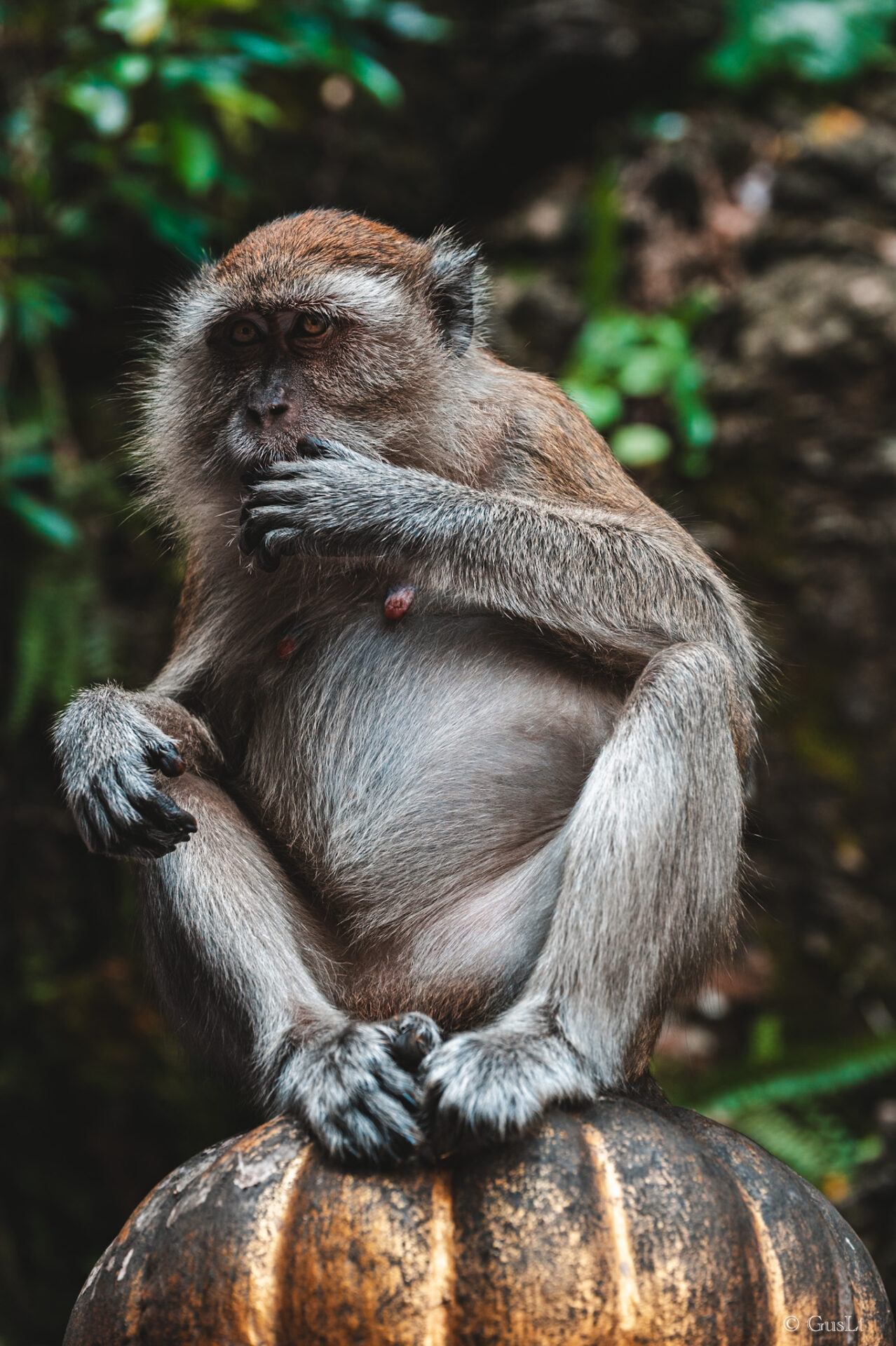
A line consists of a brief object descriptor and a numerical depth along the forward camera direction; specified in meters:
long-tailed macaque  2.96
